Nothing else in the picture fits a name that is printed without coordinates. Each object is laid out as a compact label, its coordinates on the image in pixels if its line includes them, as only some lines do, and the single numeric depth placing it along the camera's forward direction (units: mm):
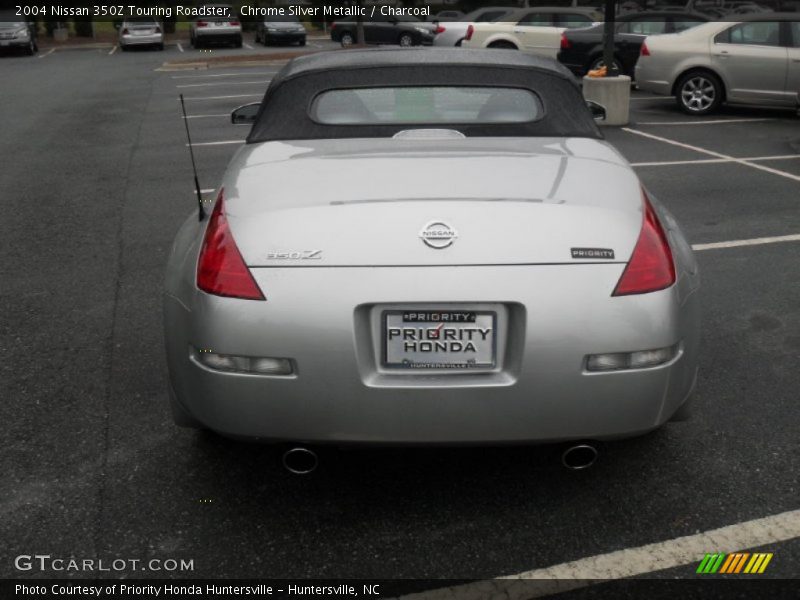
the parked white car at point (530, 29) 20641
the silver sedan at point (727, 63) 13555
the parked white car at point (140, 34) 35938
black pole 12828
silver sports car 2811
